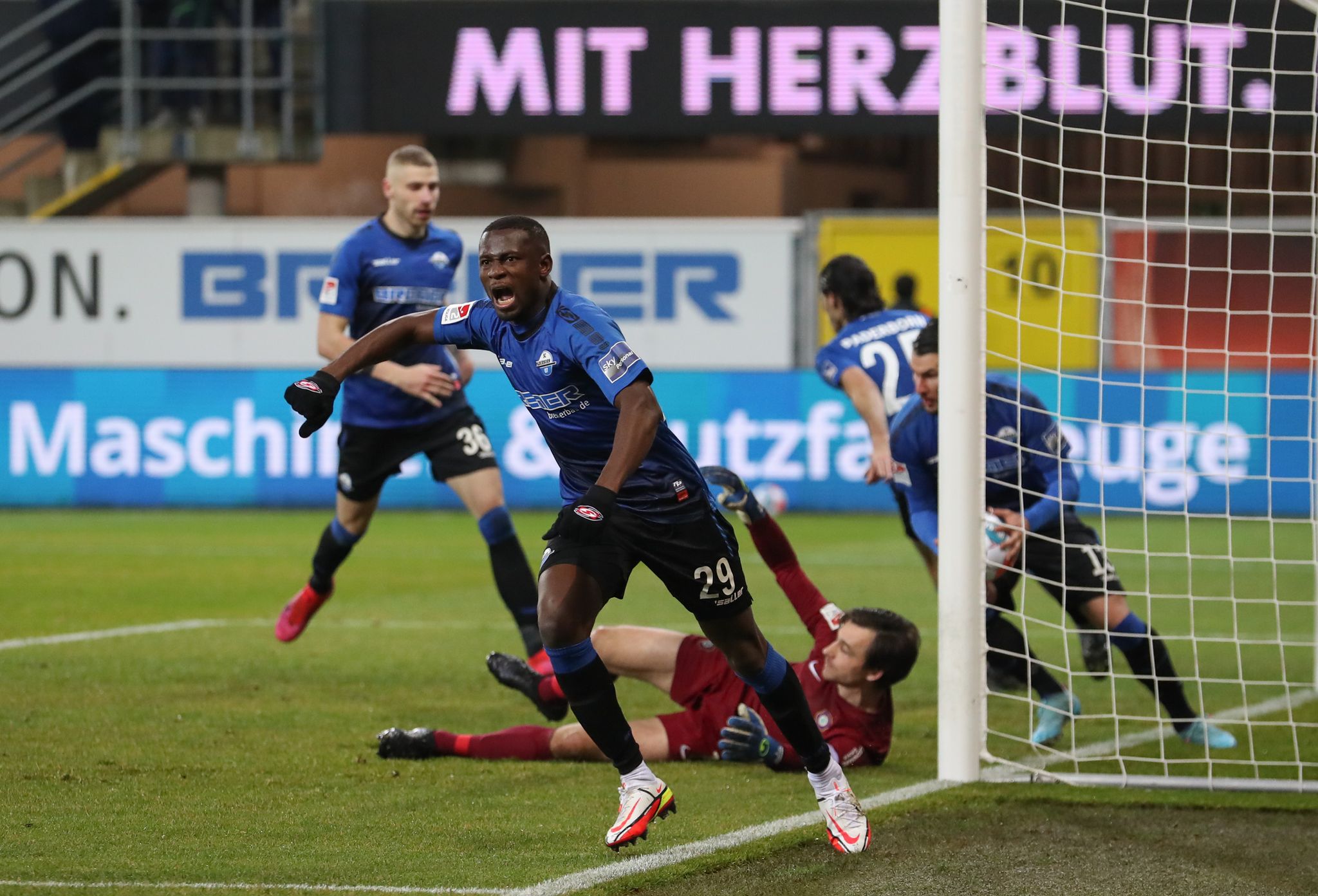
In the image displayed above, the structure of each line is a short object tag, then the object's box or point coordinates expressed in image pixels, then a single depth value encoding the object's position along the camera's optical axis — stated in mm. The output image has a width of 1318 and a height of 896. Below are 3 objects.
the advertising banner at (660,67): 35812
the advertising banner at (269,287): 37906
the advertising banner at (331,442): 34906
